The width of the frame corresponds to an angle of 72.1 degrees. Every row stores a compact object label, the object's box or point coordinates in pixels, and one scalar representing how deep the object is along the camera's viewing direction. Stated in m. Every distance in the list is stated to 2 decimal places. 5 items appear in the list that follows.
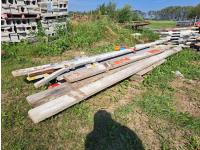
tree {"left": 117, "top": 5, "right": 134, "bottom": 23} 11.42
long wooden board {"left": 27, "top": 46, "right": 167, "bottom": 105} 2.90
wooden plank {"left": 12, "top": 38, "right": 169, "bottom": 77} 3.64
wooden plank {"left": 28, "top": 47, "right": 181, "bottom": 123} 2.54
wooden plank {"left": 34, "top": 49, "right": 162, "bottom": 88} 3.37
